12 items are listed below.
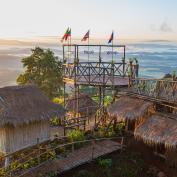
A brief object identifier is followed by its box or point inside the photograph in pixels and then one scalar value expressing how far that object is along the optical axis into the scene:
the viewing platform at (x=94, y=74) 21.35
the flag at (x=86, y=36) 24.48
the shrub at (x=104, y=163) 17.09
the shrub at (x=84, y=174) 16.16
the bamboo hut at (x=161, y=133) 16.03
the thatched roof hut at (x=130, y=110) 18.02
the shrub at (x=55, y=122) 23.56
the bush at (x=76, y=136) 18.83
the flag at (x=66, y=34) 24.30
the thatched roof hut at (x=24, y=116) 16.75
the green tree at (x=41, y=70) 35.56
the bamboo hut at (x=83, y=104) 26.94
